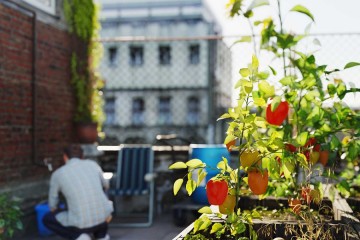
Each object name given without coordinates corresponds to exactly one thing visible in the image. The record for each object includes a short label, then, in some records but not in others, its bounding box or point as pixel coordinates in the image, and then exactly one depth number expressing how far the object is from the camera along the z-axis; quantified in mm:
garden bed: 1841
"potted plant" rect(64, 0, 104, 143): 6445
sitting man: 4473
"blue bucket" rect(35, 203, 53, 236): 5410
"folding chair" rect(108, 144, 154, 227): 6055
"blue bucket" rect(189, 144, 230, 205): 5258
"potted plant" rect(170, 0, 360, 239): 1754
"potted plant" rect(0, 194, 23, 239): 4459
